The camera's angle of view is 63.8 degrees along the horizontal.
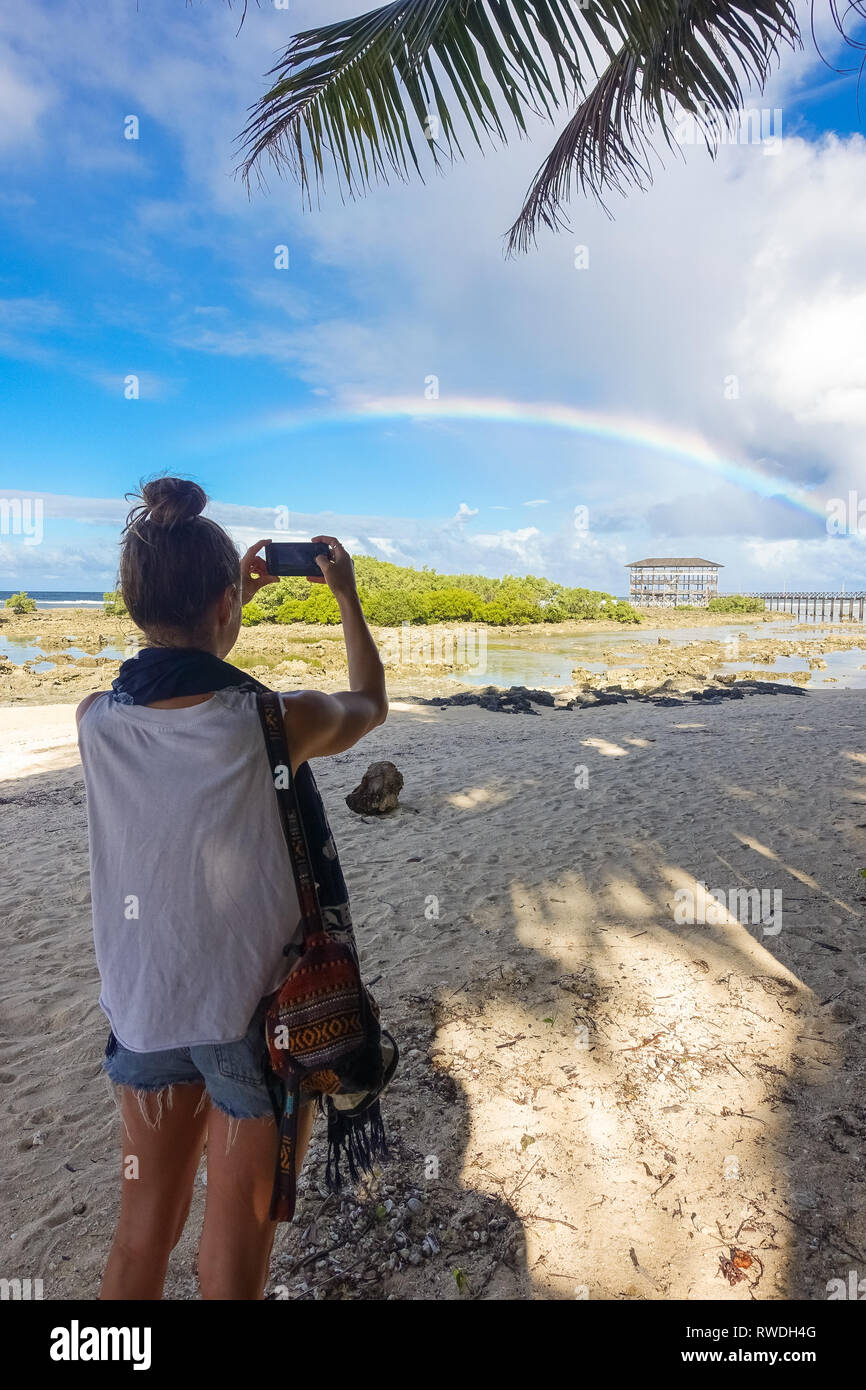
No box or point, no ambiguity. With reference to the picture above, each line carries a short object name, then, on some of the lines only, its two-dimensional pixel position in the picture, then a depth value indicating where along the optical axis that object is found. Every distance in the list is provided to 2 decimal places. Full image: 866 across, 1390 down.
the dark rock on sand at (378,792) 7.62
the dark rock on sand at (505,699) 15.79
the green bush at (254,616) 39.84
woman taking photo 1.29
